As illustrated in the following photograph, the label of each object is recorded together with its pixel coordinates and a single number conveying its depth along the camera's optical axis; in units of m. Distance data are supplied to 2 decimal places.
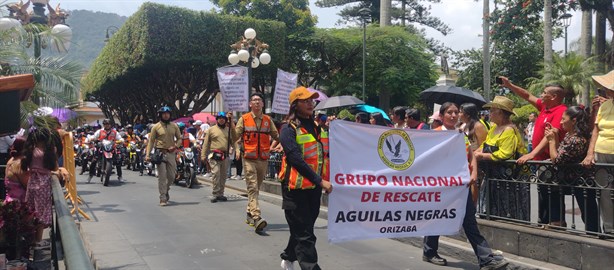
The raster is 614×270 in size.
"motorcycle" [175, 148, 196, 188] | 13.56
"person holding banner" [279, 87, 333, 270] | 4.57
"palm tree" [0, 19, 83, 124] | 8.36
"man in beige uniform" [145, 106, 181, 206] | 10.24
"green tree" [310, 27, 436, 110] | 31.80
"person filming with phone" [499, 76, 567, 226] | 5.71
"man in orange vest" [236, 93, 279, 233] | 7.79
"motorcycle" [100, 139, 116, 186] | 13.86
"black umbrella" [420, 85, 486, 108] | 10.90
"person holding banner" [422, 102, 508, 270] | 5.21
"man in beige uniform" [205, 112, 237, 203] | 10.48
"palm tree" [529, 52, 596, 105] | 26.77
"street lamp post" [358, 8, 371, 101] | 27.10
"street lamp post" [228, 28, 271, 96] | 14.66
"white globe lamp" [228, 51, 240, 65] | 15.35
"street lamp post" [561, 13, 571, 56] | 29.36
